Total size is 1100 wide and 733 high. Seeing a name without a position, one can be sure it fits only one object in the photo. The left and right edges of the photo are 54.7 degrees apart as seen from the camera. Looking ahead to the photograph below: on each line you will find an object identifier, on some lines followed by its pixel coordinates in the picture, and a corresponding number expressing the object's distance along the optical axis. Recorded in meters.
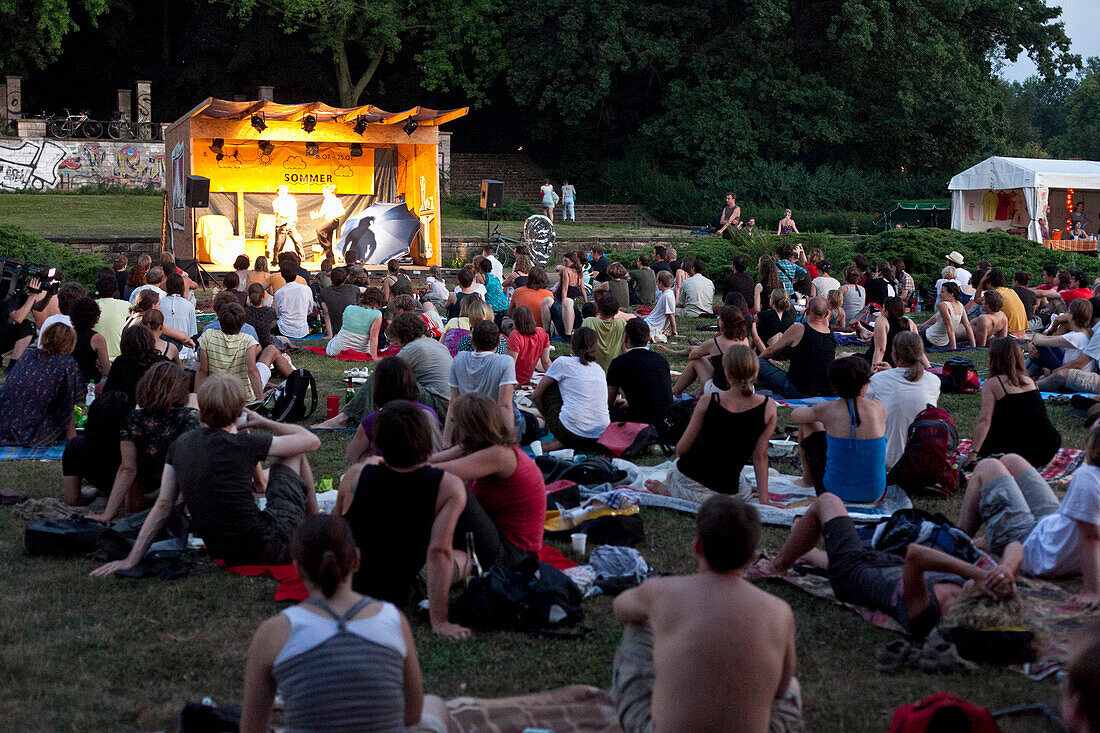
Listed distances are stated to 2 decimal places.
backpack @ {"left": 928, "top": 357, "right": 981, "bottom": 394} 9.38
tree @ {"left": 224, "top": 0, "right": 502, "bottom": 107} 32.19
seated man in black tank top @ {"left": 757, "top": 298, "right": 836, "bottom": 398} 8.84
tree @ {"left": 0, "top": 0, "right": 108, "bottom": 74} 30.48
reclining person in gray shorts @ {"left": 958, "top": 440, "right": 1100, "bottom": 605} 4.04
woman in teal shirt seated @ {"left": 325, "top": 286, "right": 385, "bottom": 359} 10.41
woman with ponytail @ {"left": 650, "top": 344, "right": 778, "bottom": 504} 5.44
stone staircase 32.00
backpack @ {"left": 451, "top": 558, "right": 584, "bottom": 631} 4.12
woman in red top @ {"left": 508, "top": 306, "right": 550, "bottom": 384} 8.33
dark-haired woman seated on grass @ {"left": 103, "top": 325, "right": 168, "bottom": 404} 6.13
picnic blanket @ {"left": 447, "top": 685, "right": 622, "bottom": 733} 3.33
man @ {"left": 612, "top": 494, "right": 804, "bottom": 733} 2.66
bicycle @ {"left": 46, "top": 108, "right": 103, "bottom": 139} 29.94
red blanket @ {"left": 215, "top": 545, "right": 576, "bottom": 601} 4.41
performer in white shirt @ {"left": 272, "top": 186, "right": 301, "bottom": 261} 19.75
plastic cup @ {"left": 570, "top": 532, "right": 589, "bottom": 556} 5.00
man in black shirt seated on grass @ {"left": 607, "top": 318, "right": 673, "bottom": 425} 7.25
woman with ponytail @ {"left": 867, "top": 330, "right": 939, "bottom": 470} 6.30
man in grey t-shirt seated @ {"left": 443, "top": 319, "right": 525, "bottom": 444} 6.52
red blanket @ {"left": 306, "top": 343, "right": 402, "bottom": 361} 10.86
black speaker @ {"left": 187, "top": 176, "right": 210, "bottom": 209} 18.09
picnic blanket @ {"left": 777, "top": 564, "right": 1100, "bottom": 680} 3.74
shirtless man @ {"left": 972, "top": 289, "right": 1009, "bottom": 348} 10.67
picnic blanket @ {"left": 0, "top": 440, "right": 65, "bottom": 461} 6.65
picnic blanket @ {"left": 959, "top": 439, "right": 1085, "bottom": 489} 6.29
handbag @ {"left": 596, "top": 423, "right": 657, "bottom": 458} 6.98
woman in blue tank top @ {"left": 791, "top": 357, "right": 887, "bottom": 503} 5.50
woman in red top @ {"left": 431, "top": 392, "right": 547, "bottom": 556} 4.32
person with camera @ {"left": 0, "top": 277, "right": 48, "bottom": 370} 9.16
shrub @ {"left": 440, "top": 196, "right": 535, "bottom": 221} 30.00
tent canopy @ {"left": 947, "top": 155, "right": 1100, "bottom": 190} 24.06
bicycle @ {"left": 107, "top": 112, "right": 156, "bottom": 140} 30.42
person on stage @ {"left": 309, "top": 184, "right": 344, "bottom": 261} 20.17
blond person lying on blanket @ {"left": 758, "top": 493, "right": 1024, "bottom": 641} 3.74
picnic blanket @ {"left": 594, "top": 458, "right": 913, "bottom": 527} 5.56
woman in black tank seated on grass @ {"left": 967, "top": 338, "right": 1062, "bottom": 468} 5.89
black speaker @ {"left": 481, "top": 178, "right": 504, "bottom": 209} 21.41
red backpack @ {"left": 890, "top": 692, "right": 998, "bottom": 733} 2.86
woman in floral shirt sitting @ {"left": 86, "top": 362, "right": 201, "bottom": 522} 5.02
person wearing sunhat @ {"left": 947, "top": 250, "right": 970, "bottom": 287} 14.45
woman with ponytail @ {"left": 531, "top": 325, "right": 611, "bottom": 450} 6.98
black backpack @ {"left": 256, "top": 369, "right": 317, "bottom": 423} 7.71
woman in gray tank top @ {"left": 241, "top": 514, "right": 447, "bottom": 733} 2.54
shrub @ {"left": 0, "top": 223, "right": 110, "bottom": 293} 15.48
